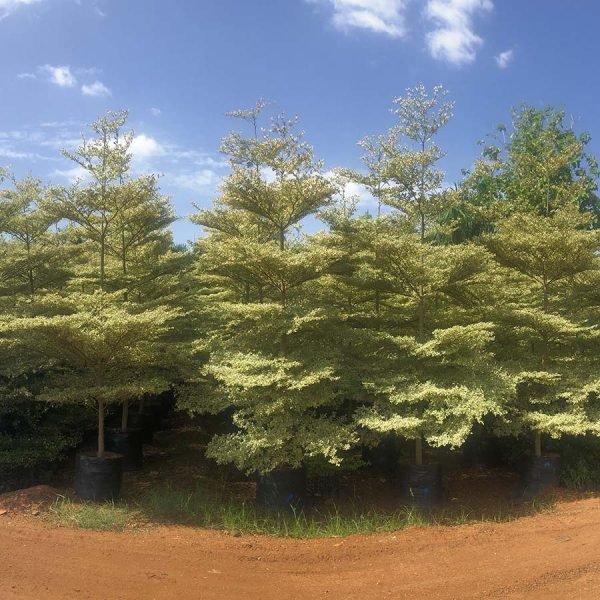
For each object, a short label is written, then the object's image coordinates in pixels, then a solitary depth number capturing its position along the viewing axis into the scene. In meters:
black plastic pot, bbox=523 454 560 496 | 9.23
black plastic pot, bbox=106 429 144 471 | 10.94
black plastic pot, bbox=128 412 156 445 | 12.33
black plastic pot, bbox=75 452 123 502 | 8.66
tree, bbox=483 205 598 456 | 8.93
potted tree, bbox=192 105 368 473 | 8.07
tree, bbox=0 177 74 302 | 11.54
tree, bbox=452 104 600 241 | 11.03
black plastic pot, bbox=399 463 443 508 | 8.59
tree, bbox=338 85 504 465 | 8.07
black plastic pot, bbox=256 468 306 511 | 8.38
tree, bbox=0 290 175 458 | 8.19
